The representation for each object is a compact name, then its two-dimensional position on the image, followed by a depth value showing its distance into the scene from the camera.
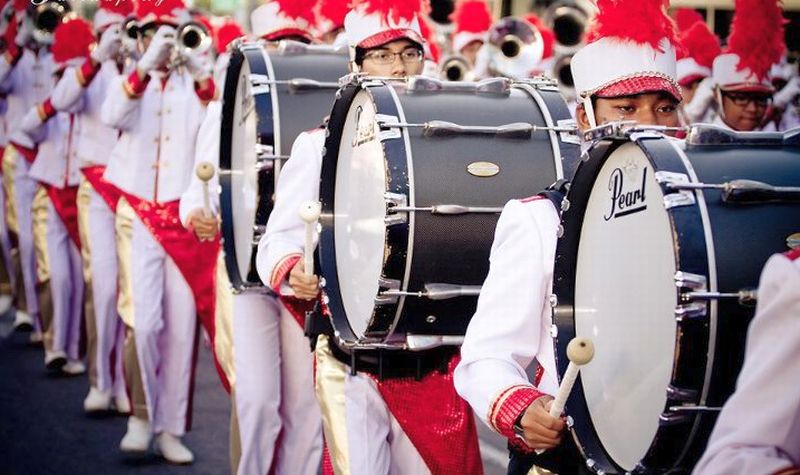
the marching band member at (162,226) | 11.57
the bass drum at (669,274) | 4.19
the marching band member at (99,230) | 12.99
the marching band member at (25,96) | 17.15
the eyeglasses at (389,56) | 8.17
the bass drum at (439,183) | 6.42
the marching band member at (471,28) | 22.05
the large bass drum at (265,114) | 8.85
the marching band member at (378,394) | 7.38
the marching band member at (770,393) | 3.29
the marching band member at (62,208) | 14.92
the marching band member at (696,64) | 15.14
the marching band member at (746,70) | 11.41
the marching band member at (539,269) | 4.98
